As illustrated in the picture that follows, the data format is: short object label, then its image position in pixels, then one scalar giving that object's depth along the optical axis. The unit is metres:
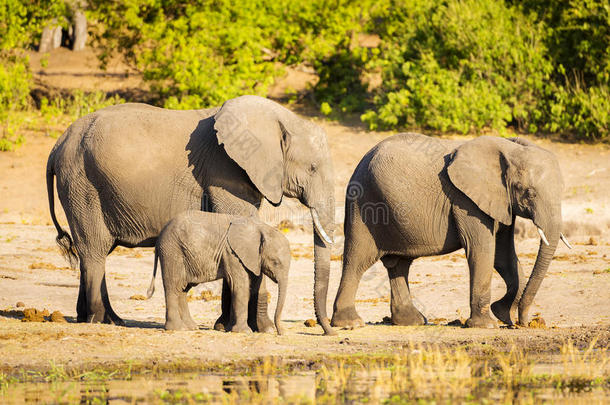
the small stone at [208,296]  12.97
